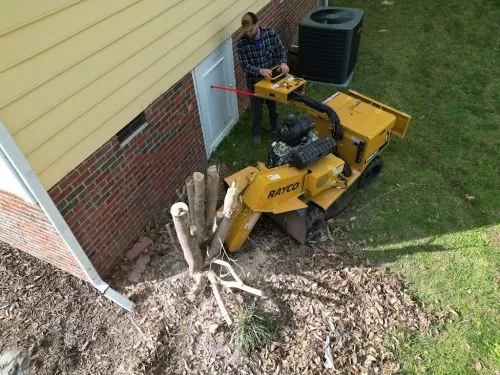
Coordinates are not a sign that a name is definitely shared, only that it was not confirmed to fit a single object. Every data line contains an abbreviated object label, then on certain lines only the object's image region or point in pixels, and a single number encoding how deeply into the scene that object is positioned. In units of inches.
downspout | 128.1
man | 228.6
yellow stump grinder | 185.5
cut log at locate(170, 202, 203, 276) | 148.0
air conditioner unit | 295.0
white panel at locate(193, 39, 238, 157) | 230.1
